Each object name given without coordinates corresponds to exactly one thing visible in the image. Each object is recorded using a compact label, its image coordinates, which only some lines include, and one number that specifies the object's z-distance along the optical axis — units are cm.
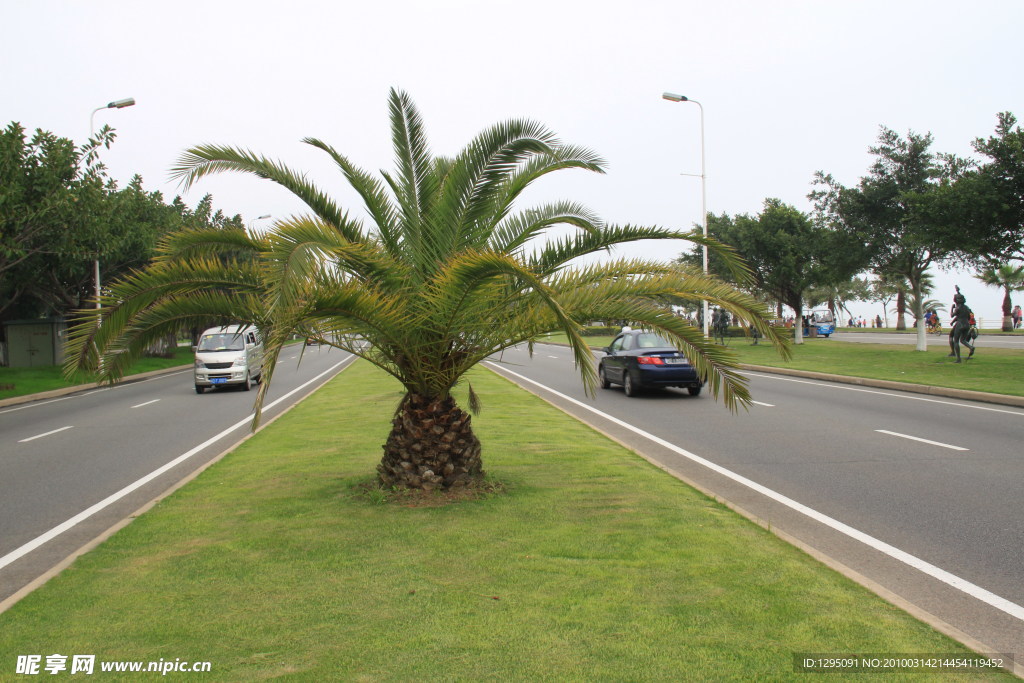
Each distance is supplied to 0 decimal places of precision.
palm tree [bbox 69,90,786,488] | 608
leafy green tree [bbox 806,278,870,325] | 8331
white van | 2089
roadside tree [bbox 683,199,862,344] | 3934
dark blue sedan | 1634
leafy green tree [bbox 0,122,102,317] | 1914
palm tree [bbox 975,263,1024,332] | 5075
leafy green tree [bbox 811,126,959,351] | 2823
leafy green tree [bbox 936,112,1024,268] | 1961
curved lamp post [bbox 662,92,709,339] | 2933
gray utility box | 3622
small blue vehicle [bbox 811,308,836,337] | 5772
